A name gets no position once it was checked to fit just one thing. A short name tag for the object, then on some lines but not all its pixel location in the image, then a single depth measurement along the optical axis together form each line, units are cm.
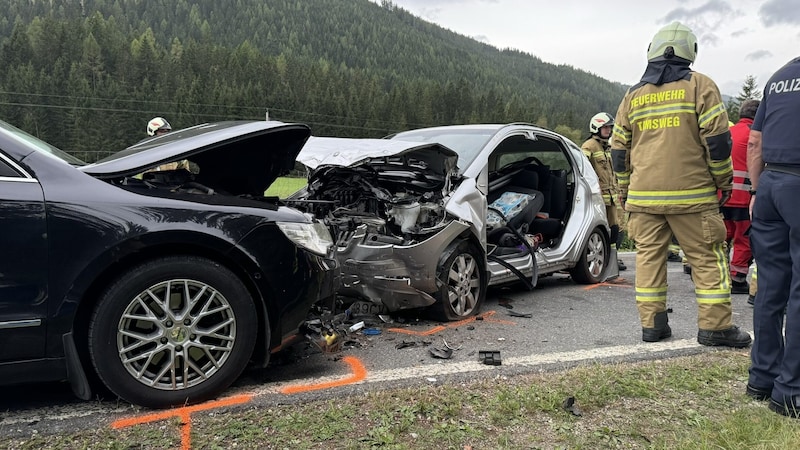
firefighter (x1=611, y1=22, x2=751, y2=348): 363
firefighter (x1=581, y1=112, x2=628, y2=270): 705
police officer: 263
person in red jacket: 581
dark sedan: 246
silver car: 411
